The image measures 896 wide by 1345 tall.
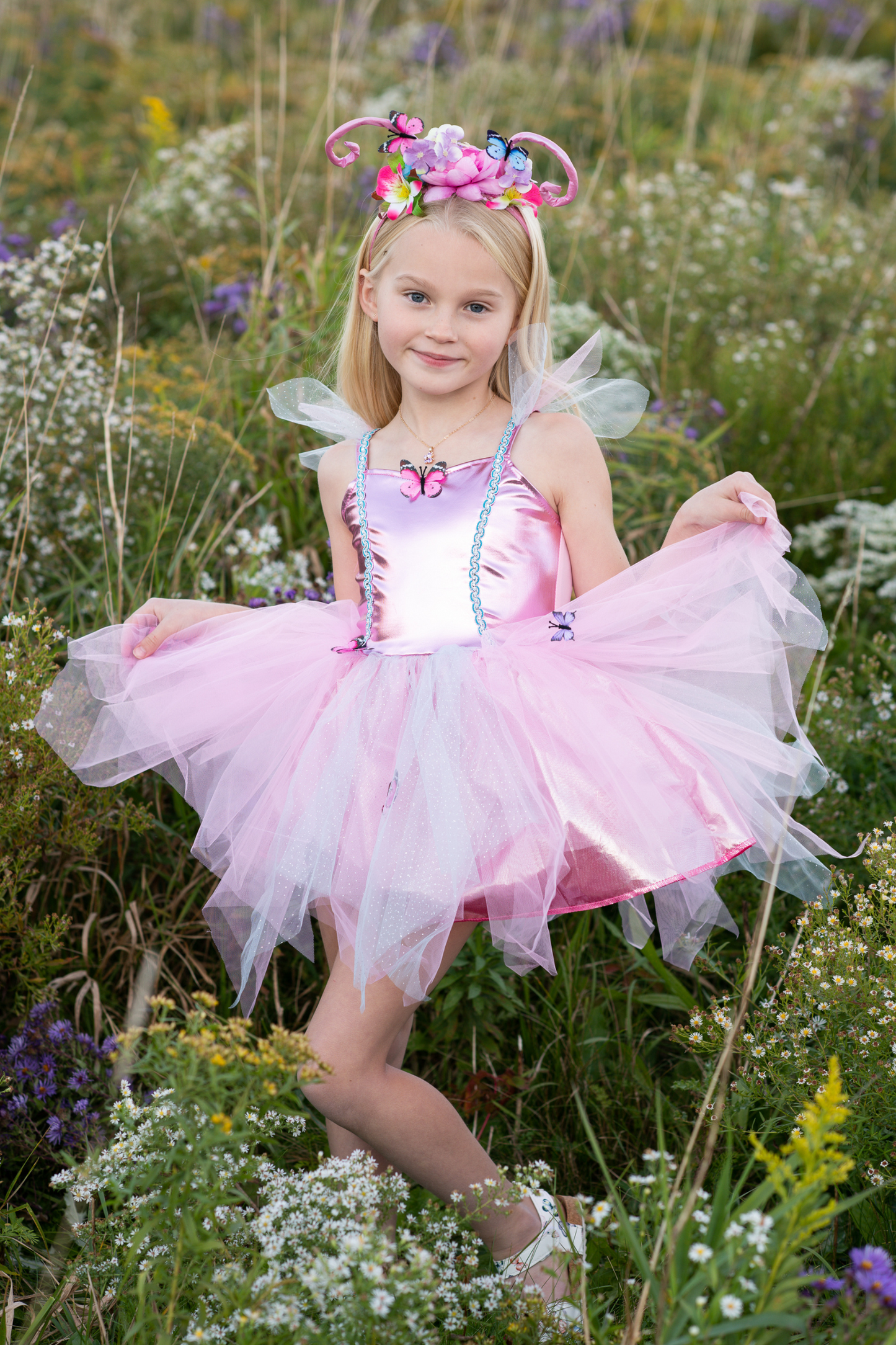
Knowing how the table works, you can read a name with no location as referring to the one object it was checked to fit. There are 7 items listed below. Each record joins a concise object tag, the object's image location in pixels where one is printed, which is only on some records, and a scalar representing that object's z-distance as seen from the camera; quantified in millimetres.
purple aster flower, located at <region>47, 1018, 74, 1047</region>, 2350
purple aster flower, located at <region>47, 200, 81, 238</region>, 4500
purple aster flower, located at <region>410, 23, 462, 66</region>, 7915
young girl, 1934
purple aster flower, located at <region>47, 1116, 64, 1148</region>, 2215
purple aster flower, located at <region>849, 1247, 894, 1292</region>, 1287
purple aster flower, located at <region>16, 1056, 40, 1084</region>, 2295
